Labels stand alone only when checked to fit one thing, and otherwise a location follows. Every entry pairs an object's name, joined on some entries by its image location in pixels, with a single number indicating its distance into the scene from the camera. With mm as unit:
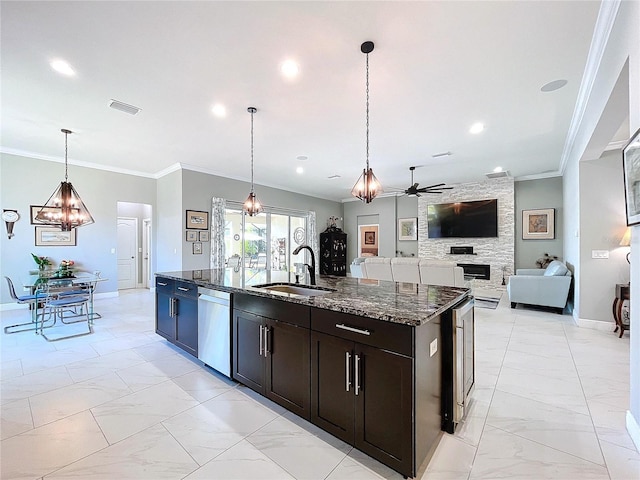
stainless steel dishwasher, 2633
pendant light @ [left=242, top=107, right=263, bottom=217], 4383
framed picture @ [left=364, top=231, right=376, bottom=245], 10312
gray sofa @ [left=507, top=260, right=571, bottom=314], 5090
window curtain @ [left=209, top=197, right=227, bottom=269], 7012
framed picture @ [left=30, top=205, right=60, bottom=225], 5723
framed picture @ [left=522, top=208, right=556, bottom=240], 7223
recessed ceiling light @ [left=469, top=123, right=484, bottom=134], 4207
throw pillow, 5223
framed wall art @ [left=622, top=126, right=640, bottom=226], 1844
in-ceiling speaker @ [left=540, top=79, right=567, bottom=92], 3075
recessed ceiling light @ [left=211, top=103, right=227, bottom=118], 3656
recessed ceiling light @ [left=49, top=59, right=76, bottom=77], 2766
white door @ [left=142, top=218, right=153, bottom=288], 8355
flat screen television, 7820
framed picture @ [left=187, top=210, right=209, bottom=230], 6629
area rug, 5898
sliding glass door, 7668
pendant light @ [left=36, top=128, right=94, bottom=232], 4434
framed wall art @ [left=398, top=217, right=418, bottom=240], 9344
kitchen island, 1530
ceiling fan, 6199
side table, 3883
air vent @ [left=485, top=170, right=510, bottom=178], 7003
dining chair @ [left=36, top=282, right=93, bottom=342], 3986
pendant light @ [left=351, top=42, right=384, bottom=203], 3127
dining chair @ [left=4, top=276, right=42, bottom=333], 4191
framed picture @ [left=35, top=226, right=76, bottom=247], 5820
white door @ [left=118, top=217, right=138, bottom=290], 8188
